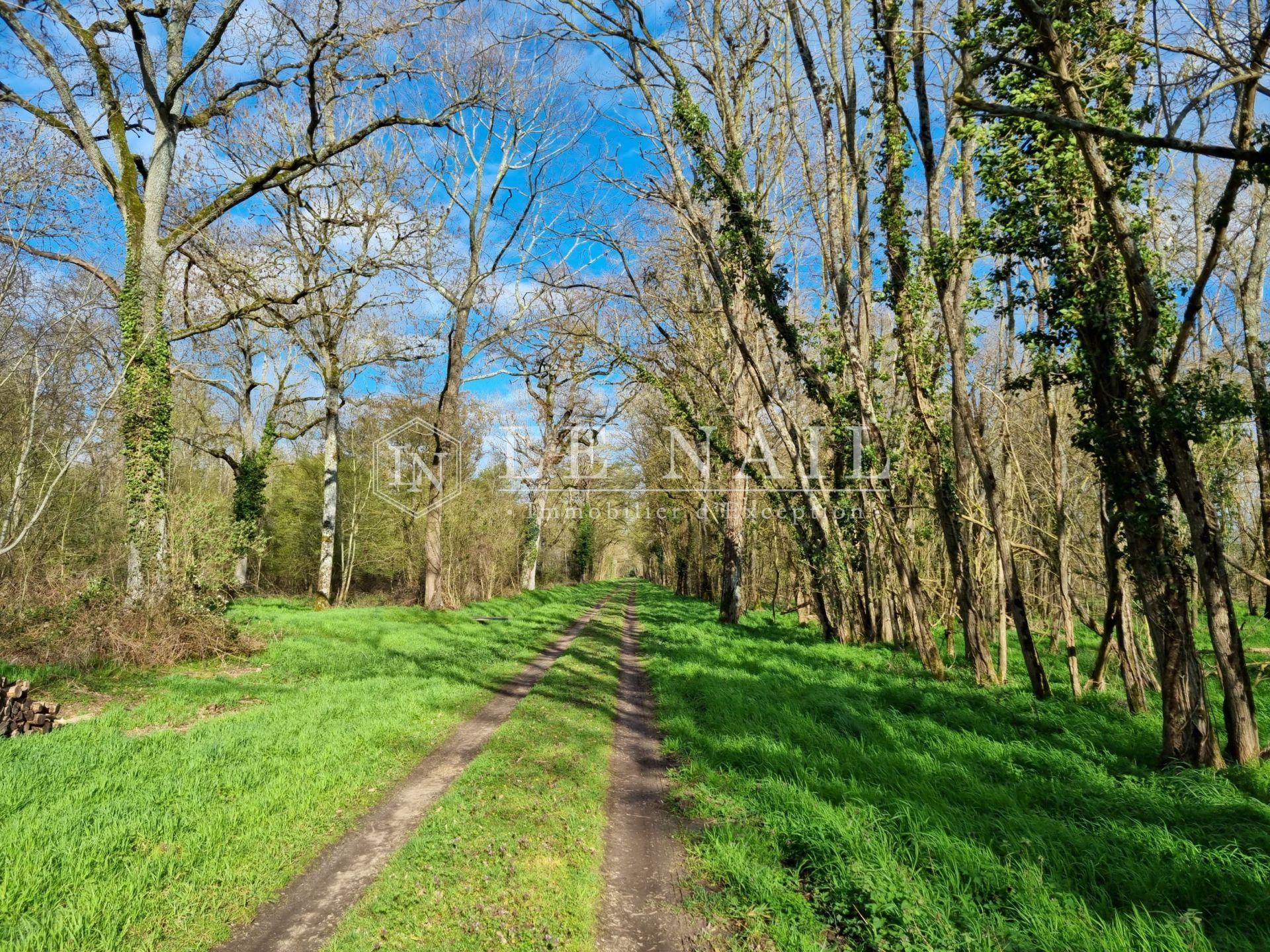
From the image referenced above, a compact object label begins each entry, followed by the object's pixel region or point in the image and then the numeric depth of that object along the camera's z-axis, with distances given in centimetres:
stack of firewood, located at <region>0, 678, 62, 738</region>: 549
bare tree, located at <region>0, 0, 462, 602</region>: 980
